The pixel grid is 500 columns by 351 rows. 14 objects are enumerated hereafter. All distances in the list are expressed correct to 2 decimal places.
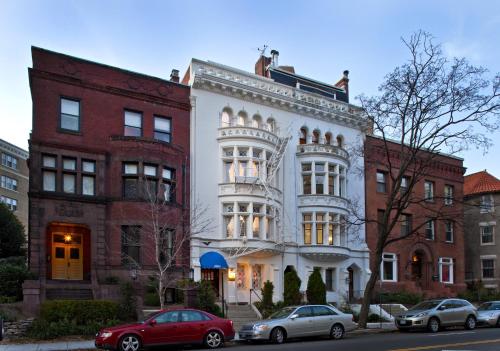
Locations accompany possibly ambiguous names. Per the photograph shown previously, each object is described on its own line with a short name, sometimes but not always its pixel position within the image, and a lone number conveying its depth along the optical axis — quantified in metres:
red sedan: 16.67
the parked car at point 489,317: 25.71
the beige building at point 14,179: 65.12
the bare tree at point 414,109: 25.17
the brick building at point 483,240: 48.00
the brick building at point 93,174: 27.41
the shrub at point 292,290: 28.95
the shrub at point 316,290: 29.91
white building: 32.31
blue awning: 30.70
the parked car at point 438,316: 23.23
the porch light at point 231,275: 31.78
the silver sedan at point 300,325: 19.70
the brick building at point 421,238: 39.94
